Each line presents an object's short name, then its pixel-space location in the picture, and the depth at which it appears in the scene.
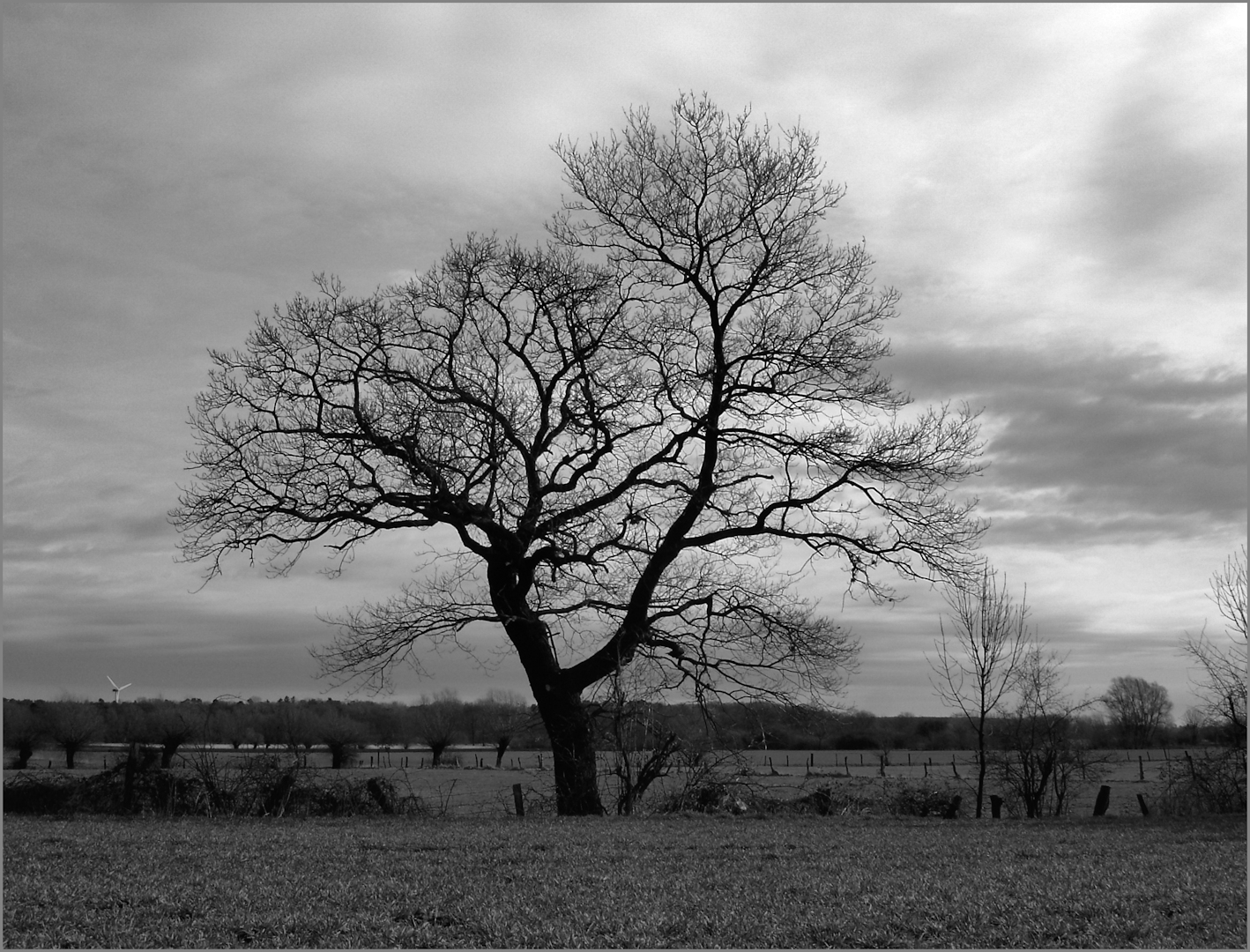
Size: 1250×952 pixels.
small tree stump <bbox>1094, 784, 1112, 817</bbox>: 22.58
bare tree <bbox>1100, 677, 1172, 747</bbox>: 74.50
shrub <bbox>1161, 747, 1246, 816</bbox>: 22.69
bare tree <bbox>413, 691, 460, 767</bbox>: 76.94
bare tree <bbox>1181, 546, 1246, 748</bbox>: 28.69
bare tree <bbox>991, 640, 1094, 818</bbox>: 26.73
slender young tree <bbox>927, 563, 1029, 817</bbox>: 27.06
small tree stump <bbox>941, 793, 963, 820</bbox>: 20.48
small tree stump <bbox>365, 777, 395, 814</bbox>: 18.44
